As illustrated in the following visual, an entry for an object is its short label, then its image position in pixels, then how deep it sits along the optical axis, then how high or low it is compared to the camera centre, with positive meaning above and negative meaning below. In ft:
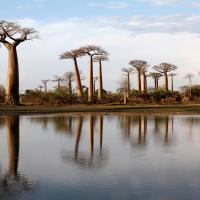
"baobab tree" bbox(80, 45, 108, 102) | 138.82 +15.49
